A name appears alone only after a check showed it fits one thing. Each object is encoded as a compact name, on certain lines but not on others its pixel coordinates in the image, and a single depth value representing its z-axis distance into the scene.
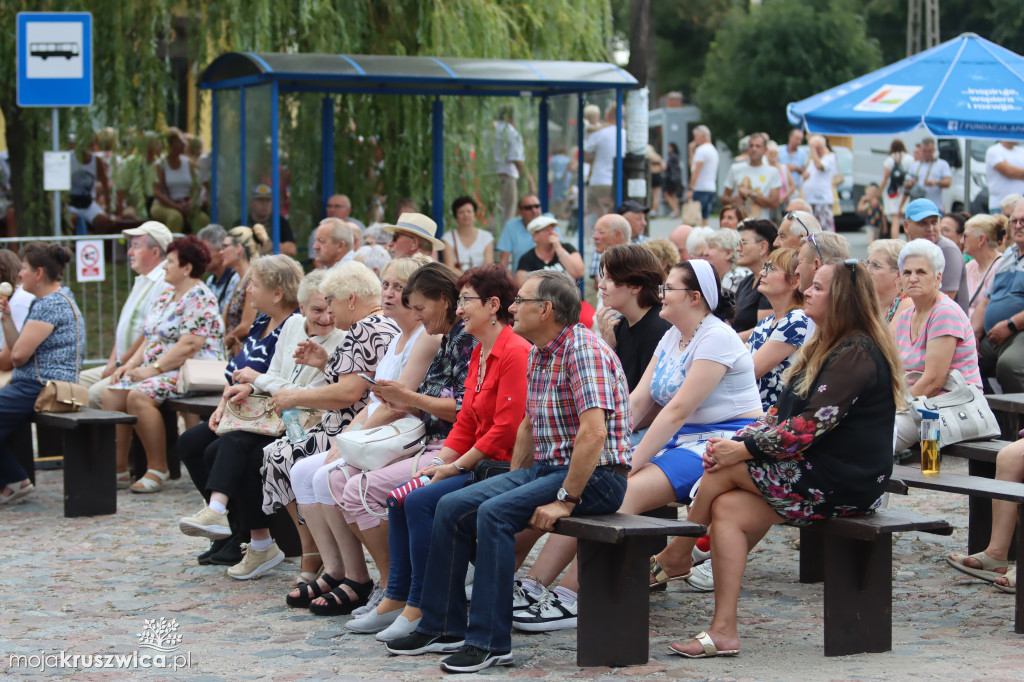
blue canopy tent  24.81
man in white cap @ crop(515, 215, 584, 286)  22.23
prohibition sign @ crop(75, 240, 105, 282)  22.48
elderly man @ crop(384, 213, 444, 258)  17.12
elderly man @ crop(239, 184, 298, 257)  24.59
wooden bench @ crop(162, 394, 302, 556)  13.77
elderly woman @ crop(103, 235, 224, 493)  17.06
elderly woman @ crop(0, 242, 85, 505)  16.48
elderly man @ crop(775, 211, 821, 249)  15.21
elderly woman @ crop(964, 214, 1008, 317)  18.78
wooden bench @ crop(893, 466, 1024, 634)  10.70
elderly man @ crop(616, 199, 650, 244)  22.78
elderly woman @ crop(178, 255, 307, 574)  13.21
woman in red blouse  10.84
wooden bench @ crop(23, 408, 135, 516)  15.97
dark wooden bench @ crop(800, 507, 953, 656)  10.09
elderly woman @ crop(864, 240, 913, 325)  14.17
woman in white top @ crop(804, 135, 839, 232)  37.84
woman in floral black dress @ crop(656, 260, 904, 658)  9.81
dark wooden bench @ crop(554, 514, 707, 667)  9.90
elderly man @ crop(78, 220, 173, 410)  18.06
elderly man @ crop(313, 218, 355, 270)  18.59
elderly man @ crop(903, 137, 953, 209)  34.87
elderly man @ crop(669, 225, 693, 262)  20.87
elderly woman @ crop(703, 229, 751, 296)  17.81
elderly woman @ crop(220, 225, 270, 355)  18.16
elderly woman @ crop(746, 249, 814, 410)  12.31
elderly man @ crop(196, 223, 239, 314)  19.00
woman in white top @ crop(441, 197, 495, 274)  25.86
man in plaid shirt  9.95
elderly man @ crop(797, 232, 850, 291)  12.24
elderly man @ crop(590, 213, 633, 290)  18.75
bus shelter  23.94
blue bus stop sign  21.92
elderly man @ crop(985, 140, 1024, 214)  27.39
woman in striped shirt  13.09
